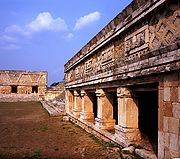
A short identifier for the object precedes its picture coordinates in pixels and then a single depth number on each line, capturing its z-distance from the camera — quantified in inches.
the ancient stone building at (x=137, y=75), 153.9
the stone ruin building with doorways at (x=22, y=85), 1340.1
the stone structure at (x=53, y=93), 1379.3
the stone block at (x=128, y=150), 205.0
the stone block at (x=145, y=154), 180.6
